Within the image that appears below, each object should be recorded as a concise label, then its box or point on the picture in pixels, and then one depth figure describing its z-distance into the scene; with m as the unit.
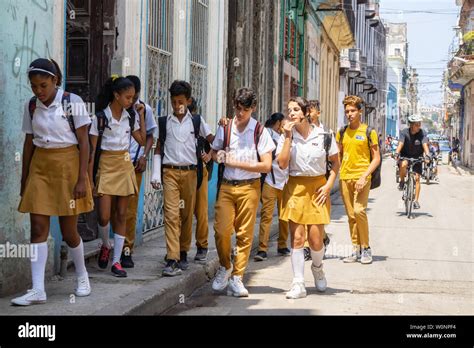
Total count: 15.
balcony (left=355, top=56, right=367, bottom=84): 51.38
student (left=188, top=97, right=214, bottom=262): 8.27
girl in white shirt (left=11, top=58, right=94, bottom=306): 6.21
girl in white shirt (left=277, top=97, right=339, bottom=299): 7.39
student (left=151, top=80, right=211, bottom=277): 7.84
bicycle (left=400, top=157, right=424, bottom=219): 14.96
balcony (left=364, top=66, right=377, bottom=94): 56.31
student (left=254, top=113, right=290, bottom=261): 9.81
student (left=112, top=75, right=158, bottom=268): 7.92
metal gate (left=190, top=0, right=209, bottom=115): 12.72
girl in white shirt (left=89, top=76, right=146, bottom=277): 7.39
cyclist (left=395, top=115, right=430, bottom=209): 14.38
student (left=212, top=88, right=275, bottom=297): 7.31
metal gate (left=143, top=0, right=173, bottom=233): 10.42
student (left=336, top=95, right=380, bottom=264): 9.55
